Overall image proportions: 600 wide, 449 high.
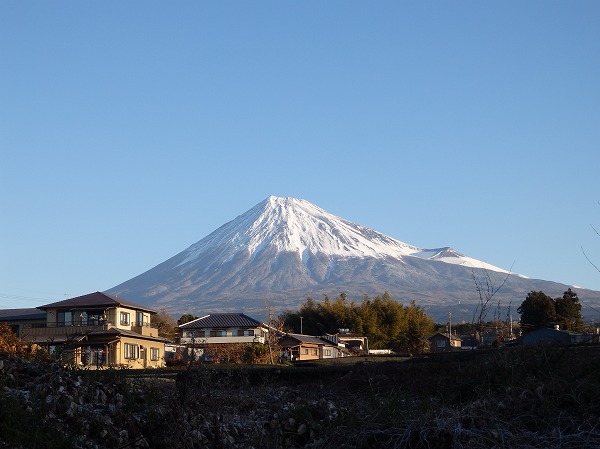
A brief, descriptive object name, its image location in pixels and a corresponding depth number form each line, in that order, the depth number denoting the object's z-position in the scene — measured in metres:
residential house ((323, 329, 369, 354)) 72.44
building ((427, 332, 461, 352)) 74.39
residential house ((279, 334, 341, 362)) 61.56
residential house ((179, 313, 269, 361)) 67.09
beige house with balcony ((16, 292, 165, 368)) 50.97
